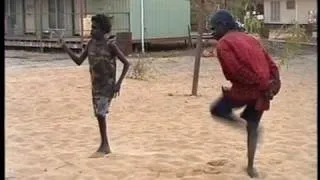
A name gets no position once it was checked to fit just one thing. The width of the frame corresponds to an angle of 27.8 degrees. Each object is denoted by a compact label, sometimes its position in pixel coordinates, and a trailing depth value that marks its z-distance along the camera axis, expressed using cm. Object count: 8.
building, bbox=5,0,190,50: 2572
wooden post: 1166
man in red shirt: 493
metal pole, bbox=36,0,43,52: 2617
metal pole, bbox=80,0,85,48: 2373
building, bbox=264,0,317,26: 3619
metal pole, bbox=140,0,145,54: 2516
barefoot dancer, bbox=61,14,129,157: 587
